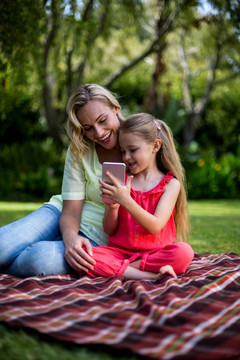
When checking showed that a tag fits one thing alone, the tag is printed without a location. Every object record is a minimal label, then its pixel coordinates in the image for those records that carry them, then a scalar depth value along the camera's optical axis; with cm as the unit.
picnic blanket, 157
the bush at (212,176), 998
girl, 259
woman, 263
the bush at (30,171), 937
